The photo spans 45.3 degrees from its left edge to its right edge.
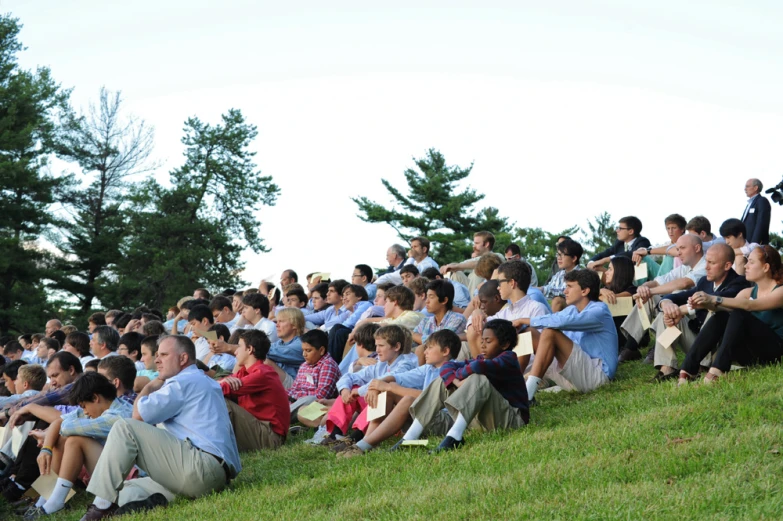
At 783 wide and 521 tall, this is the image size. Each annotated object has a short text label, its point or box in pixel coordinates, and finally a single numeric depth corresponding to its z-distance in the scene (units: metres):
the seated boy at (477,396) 7.92
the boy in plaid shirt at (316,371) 10.50
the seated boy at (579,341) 9.14
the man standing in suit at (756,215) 13.48
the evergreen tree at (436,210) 34.34
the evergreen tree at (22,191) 32.94
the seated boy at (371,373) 9.25
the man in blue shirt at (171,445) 7.43
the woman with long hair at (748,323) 8.02
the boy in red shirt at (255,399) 9.34
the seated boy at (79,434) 8.19
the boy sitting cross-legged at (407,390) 8.52
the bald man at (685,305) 8.83
